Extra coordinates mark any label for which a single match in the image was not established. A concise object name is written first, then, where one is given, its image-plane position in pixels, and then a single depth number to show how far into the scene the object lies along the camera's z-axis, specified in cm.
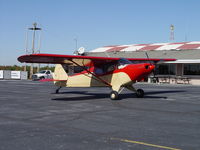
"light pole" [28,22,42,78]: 6291
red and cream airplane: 1445
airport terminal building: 3881
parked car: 4706
